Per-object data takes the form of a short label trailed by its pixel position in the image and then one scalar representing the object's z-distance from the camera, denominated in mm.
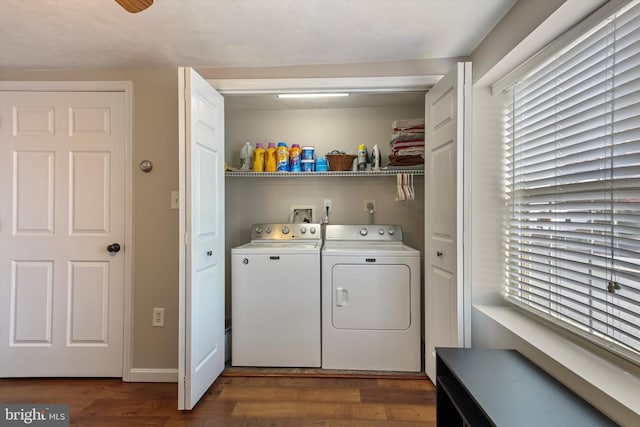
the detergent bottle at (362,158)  2386
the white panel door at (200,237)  1582
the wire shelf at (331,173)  2241
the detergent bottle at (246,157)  2422
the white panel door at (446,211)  1527
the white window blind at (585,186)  983
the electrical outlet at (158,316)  1948
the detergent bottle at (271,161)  2391
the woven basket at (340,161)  2336
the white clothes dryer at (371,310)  1984
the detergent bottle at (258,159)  2395
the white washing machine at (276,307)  2031
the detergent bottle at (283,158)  2340
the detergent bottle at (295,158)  2359
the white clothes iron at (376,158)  2316
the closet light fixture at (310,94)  2051
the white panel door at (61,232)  1956
